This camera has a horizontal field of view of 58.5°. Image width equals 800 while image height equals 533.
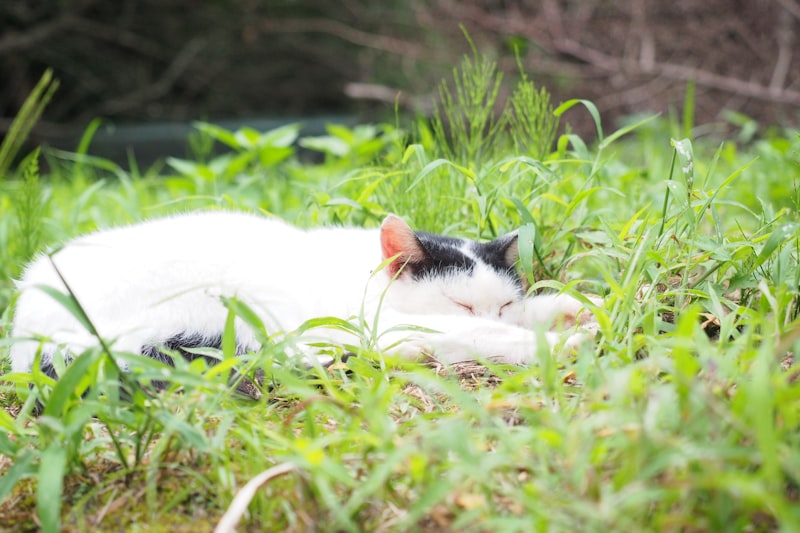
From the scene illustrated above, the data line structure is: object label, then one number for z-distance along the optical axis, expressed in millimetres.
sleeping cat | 1594
